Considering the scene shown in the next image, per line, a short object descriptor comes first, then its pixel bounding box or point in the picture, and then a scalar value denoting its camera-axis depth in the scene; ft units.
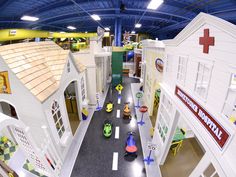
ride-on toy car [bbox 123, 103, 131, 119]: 34.62
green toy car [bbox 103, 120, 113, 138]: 28.27
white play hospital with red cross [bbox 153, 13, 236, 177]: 9.41
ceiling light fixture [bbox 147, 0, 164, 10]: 26.35
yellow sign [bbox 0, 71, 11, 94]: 16.87
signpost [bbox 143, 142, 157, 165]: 22.56
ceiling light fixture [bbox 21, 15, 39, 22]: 43.99
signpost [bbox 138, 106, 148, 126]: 32.80
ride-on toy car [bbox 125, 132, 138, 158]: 23.79
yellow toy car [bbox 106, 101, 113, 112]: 37.60
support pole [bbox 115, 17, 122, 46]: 69.36
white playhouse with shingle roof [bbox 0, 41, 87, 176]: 16.72
